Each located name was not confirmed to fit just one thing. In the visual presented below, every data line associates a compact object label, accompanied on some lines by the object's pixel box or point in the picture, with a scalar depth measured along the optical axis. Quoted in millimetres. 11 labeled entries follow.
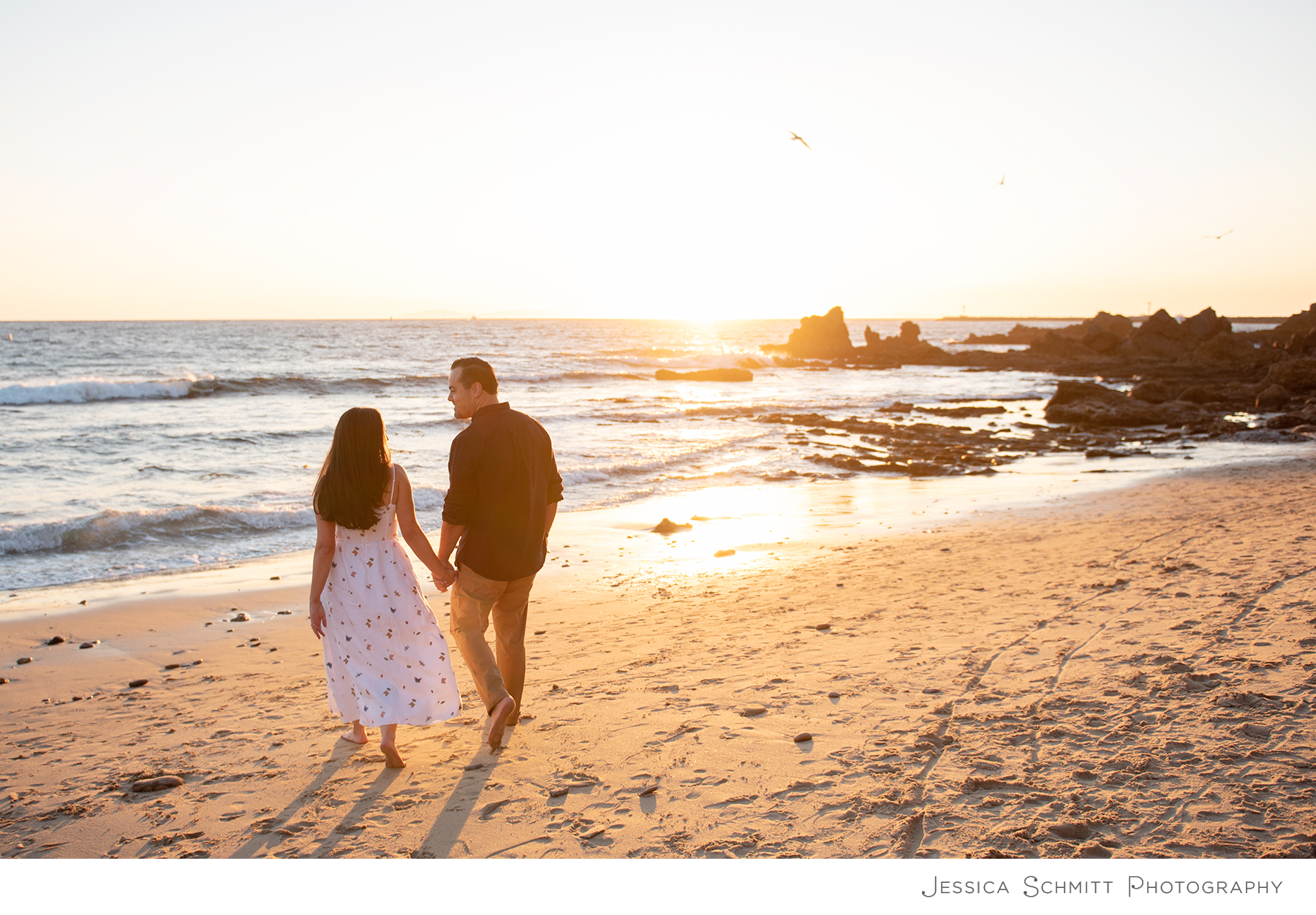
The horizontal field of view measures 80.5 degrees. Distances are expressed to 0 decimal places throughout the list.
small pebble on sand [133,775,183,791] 3645
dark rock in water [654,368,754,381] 43906
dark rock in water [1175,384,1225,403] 27244
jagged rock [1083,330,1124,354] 55312
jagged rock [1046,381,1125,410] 26188
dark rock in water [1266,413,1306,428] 20578
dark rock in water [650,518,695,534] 10578
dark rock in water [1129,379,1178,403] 26812
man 3914
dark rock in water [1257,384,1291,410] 25516
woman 3631
